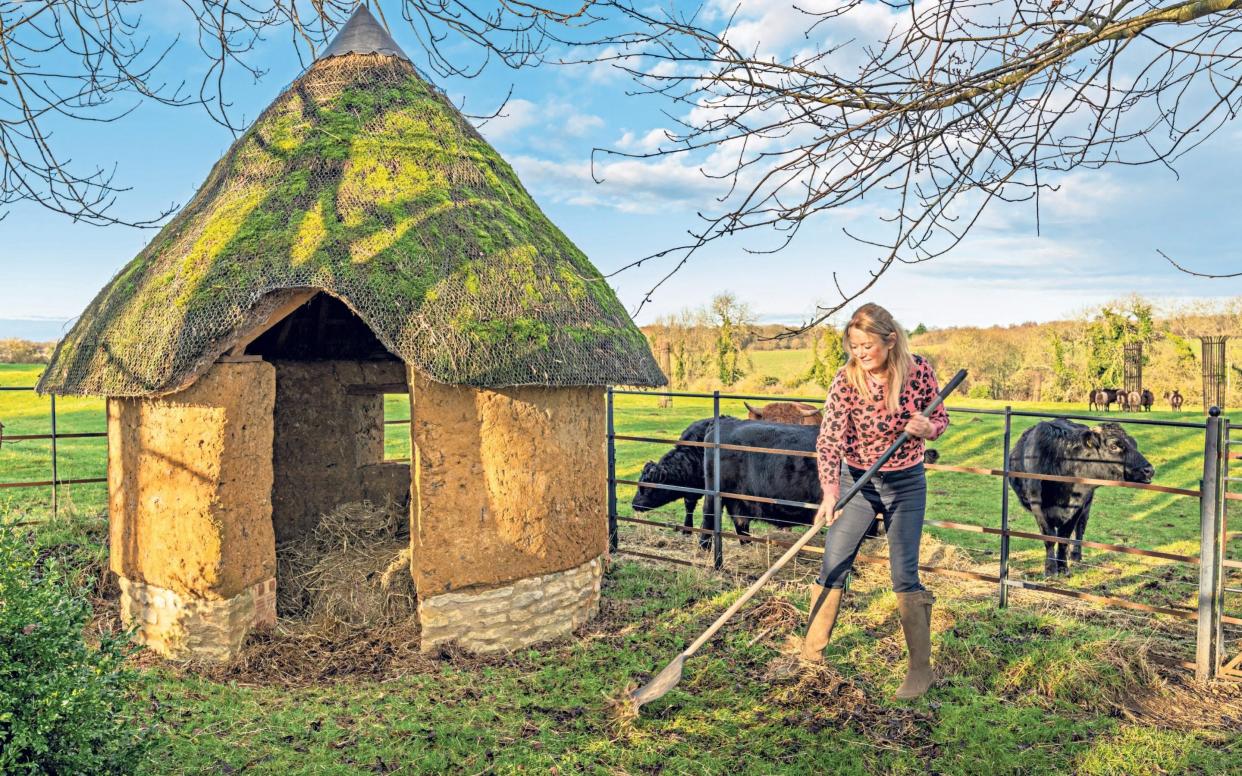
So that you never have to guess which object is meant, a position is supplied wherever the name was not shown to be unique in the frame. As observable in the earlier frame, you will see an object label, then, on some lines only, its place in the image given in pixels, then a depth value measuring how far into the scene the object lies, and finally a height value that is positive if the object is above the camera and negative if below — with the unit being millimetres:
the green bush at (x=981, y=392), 31891 -771
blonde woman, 4566 -507
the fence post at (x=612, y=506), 8698 -1519
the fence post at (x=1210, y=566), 5371 -1321
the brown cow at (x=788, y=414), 13771 -744
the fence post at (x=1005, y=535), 6381 -1305
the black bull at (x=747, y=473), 8875 -1215
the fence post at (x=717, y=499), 7746 -1286
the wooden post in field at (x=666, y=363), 29334 +311
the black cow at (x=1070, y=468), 8781 -1081
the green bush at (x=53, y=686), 3193 -1344
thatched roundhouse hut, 5684 +6
